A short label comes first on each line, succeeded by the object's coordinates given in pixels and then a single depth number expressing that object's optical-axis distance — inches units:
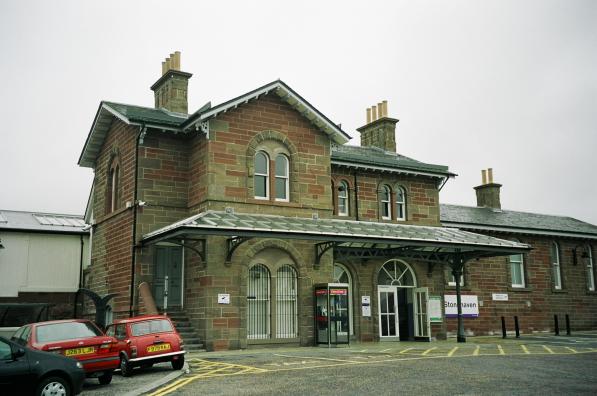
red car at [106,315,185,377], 564.1
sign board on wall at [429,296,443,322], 1052.2
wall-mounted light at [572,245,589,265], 1359.4
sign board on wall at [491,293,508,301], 1208.2
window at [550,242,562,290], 1333.7
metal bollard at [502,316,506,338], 1094.4
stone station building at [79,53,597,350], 808.3
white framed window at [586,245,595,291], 1386.6
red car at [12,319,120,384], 476.4
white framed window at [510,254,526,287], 1269.7
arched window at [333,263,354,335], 995.3
